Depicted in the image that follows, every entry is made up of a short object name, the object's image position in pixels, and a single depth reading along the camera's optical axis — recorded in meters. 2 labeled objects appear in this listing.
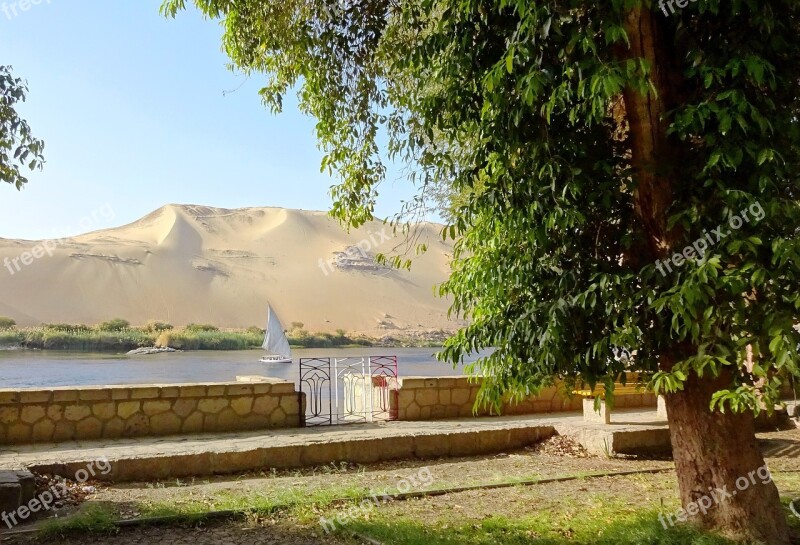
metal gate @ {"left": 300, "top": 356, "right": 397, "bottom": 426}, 9.48
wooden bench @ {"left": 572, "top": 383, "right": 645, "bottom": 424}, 8.46
